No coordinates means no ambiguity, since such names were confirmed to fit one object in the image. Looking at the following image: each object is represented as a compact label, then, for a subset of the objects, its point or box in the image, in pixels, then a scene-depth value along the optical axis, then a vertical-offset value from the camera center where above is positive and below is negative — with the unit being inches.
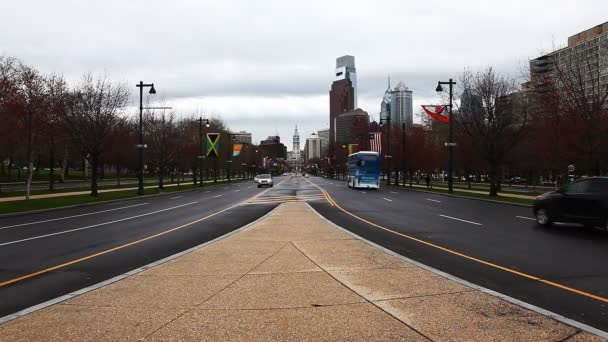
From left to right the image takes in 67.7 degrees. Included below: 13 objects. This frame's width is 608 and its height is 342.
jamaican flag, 2027.6 +118.8
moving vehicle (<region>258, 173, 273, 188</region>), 2175.2 -56.8
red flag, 1330.8 +169.9
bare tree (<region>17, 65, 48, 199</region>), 1146.8 +163.4
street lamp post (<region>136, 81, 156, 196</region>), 1401.9 +28.5
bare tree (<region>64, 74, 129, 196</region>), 1318.9 +162.4
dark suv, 528.4 -44.8
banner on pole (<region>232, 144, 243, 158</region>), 2989.7 +129.5
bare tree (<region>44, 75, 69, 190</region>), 1325.0 +170.5
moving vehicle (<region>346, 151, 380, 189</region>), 1820.9 -5.5
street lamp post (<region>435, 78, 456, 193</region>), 1424.7 +173.4
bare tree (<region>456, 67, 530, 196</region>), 1306.6 +148.9
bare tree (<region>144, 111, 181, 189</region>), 2005.4 +140.3
